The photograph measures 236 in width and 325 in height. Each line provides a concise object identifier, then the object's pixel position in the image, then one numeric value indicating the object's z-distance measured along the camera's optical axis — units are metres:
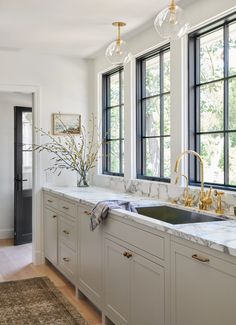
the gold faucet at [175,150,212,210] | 2.98
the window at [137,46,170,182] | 3.87
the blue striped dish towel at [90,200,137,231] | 3.11
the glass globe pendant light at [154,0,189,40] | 2.32
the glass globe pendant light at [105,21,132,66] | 3.25
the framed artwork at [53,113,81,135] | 5.03
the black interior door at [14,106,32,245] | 5.84
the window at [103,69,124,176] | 4.76
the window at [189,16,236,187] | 3.06
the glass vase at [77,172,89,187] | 4.89
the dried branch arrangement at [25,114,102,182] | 4.95
